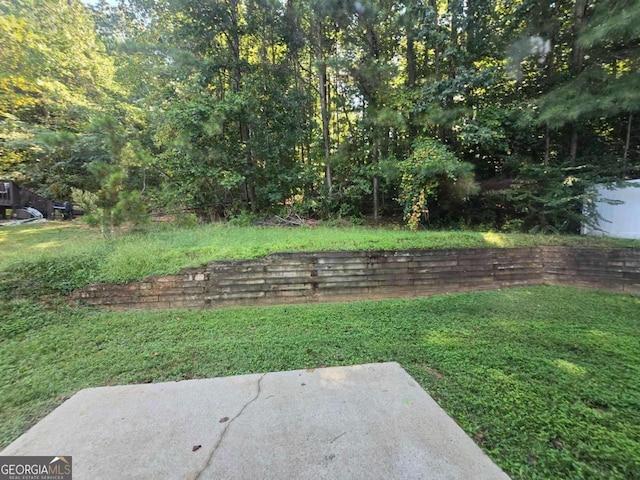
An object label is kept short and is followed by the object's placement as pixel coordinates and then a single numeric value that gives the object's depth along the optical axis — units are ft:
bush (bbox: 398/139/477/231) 17.80
